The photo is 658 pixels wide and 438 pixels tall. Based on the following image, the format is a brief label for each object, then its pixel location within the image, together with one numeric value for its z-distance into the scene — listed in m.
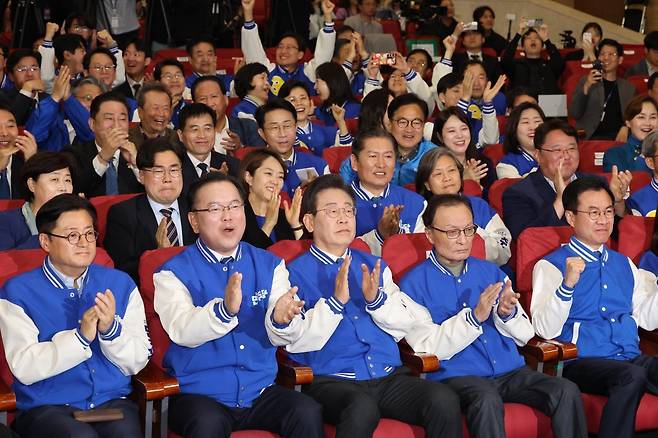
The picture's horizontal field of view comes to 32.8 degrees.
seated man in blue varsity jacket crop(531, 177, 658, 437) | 3.94
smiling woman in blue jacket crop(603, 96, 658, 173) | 5.89
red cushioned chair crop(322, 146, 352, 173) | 5.69
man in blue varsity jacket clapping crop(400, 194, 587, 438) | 3.68
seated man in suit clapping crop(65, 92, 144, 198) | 4.96
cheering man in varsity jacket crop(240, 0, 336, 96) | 7.54
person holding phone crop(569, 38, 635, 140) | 7.52
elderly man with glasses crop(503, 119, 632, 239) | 4.77
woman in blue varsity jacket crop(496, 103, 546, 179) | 5.61
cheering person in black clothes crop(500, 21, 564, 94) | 8.45
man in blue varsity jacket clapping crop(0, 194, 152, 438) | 3.28
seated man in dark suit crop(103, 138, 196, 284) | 4.22
